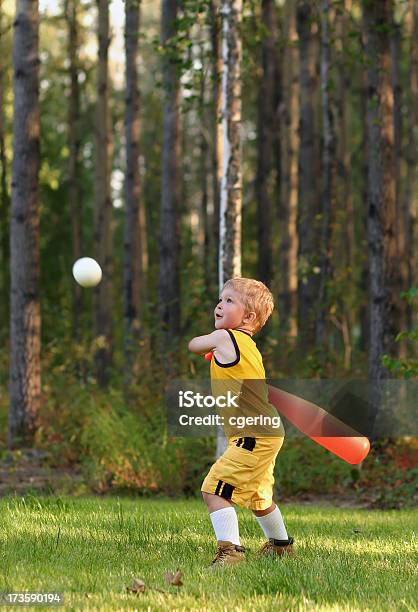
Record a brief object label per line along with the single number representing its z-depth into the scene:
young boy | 6.44
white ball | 10.66
